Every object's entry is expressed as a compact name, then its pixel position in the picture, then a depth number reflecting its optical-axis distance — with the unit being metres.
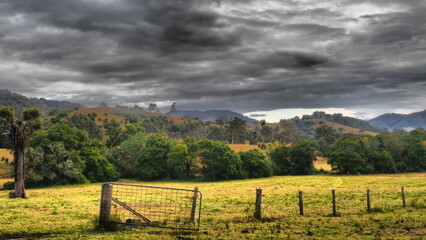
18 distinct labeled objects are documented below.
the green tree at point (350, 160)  85.31
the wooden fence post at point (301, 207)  20.77
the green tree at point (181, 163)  79.31
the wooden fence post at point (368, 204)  22.50
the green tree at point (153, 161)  79.44
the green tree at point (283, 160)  92.75
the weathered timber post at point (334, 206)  20.54
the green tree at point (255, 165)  82.75
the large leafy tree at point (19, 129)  35.81
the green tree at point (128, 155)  84.69
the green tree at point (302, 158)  90.06
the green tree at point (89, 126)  122.07
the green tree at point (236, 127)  157.12
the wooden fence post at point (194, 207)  15.97
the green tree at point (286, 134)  158.75
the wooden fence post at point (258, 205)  18.47
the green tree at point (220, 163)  78.38
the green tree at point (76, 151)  62.26
